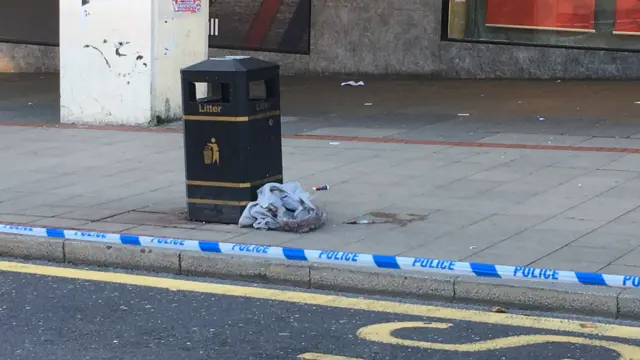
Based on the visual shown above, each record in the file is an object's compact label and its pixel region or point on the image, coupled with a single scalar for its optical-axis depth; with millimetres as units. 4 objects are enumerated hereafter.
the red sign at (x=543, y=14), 16453
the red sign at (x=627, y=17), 16125
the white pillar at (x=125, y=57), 13055
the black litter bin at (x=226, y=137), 7867
